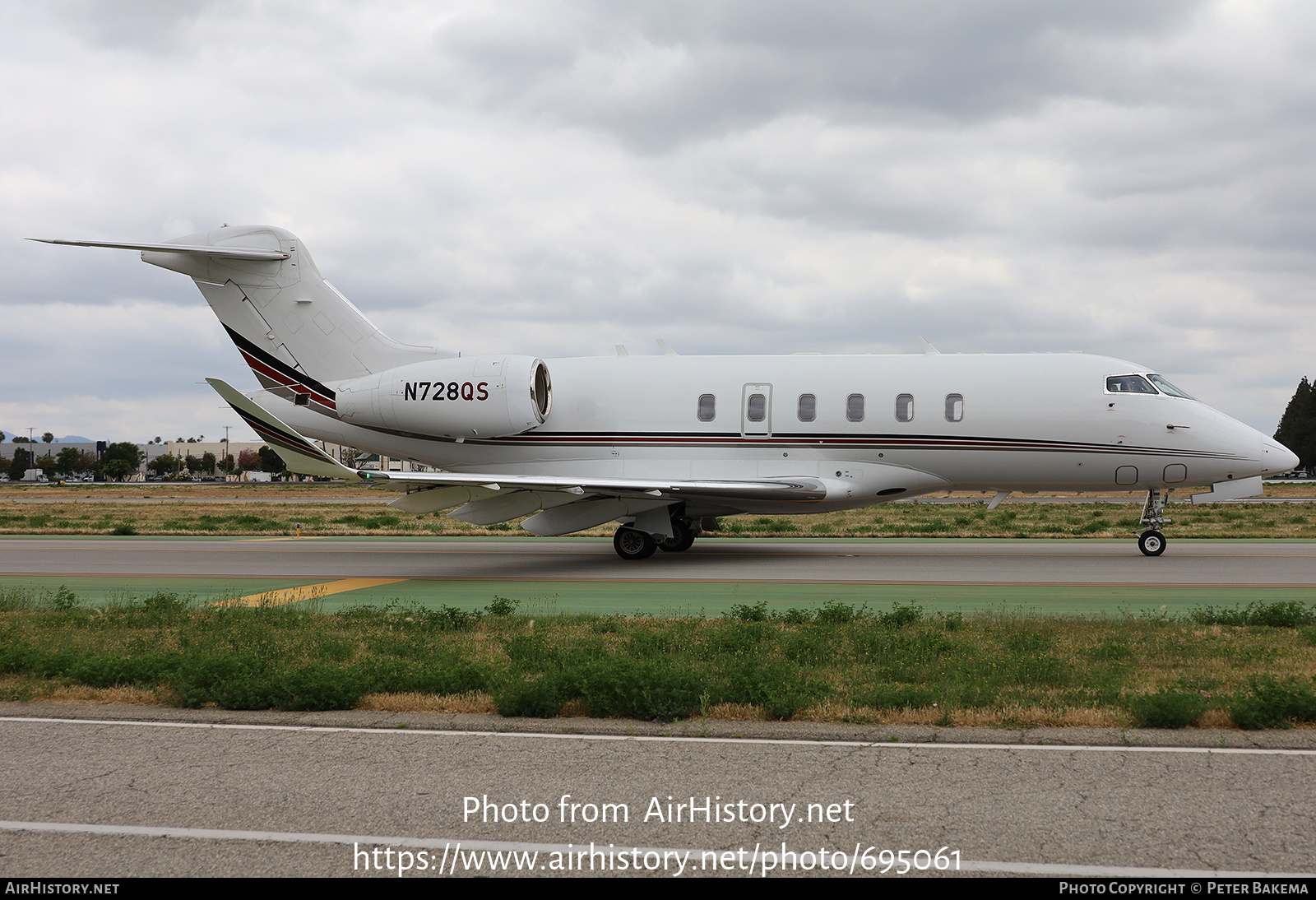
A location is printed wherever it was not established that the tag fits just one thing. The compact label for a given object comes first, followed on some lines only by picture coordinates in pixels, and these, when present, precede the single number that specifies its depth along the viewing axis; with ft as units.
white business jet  59.93
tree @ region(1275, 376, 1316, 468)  333.83
